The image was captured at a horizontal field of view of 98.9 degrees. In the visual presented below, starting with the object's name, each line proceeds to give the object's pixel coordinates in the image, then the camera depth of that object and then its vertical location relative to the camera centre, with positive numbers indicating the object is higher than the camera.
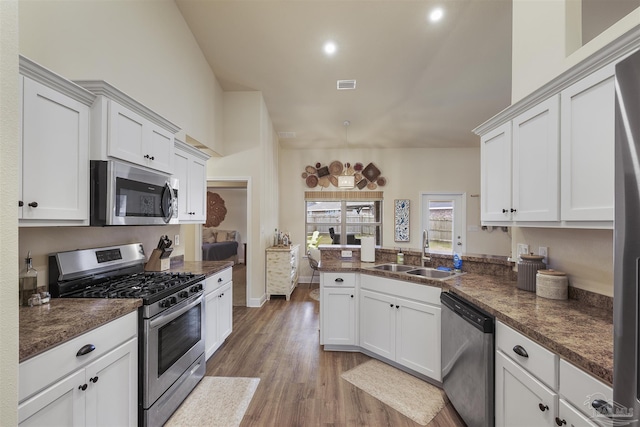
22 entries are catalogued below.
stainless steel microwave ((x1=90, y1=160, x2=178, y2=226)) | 1.67 +0.13
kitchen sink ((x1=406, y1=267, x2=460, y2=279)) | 2.62 -0.57
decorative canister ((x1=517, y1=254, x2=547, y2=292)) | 1.89 -0.37
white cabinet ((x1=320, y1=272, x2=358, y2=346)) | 2.88 -0.99
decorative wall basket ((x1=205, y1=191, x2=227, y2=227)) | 8.46 +0.13
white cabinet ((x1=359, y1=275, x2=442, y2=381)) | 2.26 -0.98
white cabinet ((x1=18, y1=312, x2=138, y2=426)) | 1.06 -0.77
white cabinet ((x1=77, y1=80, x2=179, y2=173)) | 1.66 +0.58
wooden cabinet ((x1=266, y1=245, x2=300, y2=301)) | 4.79 -0.98
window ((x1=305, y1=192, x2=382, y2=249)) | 6.67 -0.12
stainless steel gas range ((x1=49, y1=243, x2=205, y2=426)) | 1.69 -0.66
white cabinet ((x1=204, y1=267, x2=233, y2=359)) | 2.62 -0.99
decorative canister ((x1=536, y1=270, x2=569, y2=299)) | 1.70 -0.43
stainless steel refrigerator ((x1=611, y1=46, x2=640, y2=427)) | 0.66 -0.06
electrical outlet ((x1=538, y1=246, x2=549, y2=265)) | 1.94 -0.25
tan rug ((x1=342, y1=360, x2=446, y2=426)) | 2.02 -1.44
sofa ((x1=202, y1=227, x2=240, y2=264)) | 7.04 -0.82
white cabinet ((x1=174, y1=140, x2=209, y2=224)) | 2.80 +0.36
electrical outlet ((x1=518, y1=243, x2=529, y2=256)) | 2.10 -0.25
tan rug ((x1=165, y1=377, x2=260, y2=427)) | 1.93 -1.46
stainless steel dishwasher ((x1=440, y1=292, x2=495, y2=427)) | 1.58 -0.93
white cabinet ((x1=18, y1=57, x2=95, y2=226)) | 1.29 +0.33
